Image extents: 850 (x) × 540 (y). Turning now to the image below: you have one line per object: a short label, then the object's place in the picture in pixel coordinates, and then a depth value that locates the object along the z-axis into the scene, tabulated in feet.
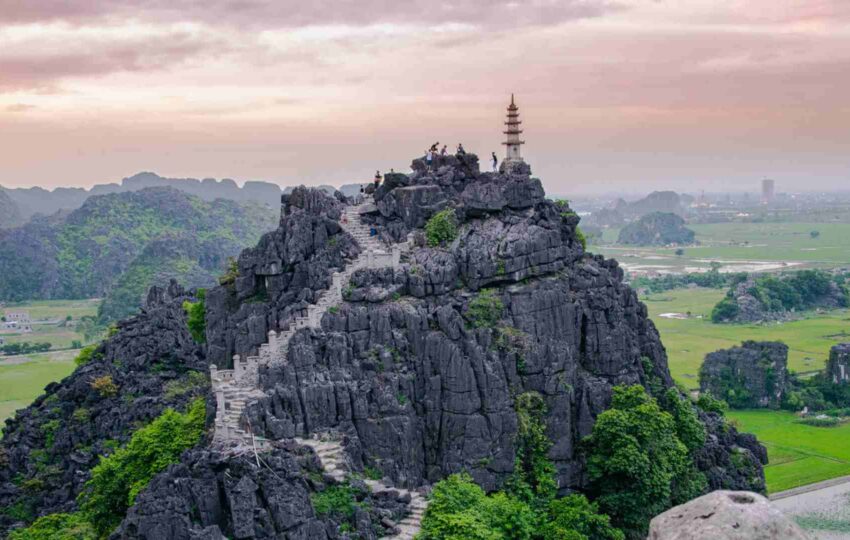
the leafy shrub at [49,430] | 203.31
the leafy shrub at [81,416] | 202.39
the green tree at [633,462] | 158.51
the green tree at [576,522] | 146.10
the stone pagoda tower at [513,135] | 184.65
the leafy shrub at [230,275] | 181.57
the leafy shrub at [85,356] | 237.45
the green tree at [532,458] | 153.87
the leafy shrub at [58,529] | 148.66
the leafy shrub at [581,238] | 186.71
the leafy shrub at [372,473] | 143.74
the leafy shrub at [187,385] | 187.91
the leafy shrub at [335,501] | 131.75
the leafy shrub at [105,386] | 207.10
